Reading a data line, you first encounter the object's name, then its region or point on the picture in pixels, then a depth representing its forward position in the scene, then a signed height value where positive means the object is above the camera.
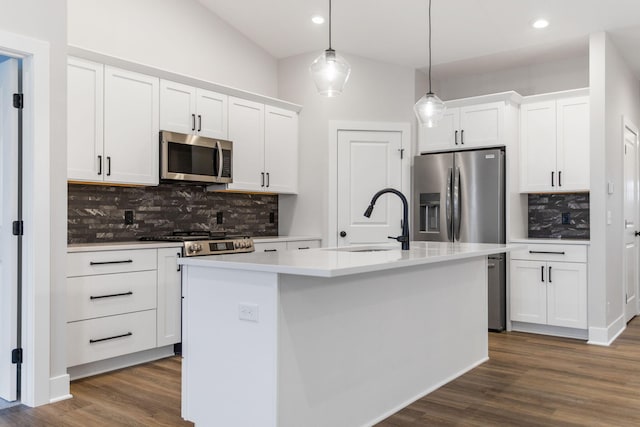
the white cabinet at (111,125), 3.71 +0.68
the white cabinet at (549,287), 4.76 -0.65
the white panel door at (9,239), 3.12 -0.13
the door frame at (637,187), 5.84 +0.34
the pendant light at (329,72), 2.81 +0.76
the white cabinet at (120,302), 3.49 -0.60
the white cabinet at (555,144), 5.02 +0.70
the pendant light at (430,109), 3.57 +0.72
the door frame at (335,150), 5.48 +0.68
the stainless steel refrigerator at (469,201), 5.14 +0.15
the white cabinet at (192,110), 4.31 +0.90
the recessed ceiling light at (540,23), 4.46 +1.62
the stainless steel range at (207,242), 4.10 -0.20
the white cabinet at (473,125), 5.19 +0.92
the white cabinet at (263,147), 4.94 +0.68
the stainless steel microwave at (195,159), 4.27 +0.49
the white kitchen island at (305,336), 2.25 -0.56
